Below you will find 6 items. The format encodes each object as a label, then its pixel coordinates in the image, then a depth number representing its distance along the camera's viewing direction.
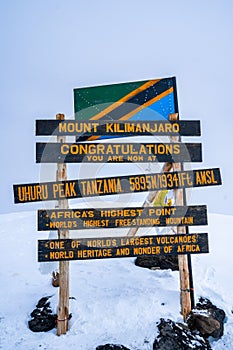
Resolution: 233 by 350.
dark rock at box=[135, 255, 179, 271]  8.37
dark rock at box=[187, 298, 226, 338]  5.91
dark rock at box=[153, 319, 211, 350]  5.47
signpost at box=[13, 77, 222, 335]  5.89
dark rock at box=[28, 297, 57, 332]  6.04
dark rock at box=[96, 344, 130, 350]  5.39
